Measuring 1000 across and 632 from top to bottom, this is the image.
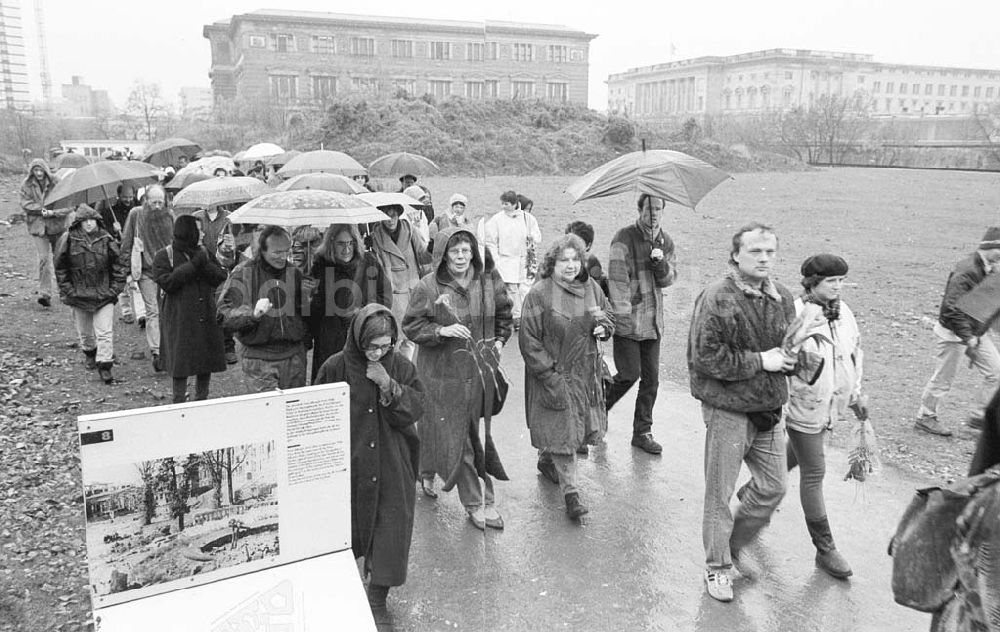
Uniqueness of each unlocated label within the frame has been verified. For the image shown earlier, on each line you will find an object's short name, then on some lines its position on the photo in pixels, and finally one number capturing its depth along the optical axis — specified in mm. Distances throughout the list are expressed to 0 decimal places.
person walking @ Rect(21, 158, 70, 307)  10258
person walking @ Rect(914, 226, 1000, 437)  5887
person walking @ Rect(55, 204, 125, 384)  7355
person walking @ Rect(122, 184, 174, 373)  8094
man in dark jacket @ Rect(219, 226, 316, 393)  5203
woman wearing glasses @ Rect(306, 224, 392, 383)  5648
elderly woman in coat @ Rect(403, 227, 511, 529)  4859
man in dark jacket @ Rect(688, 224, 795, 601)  3955
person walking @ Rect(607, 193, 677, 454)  5977
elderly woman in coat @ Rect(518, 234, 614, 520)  4934
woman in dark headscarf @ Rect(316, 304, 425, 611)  3688
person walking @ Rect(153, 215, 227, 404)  6516
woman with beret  4141
